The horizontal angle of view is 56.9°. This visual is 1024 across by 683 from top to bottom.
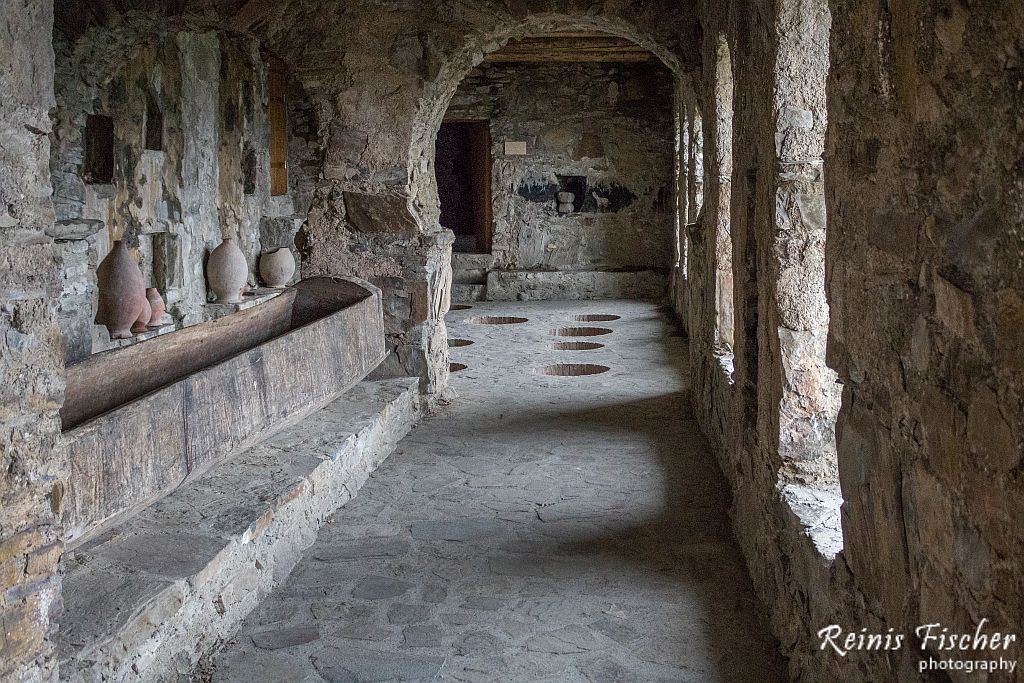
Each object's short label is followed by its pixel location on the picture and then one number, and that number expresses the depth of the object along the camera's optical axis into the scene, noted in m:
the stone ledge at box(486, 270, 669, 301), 11.13
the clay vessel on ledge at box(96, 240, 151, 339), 5.72
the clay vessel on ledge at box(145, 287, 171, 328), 6.20
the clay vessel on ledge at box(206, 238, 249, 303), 7.36
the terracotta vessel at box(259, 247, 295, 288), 8.48
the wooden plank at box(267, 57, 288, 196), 9.16
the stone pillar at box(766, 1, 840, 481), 2.86
